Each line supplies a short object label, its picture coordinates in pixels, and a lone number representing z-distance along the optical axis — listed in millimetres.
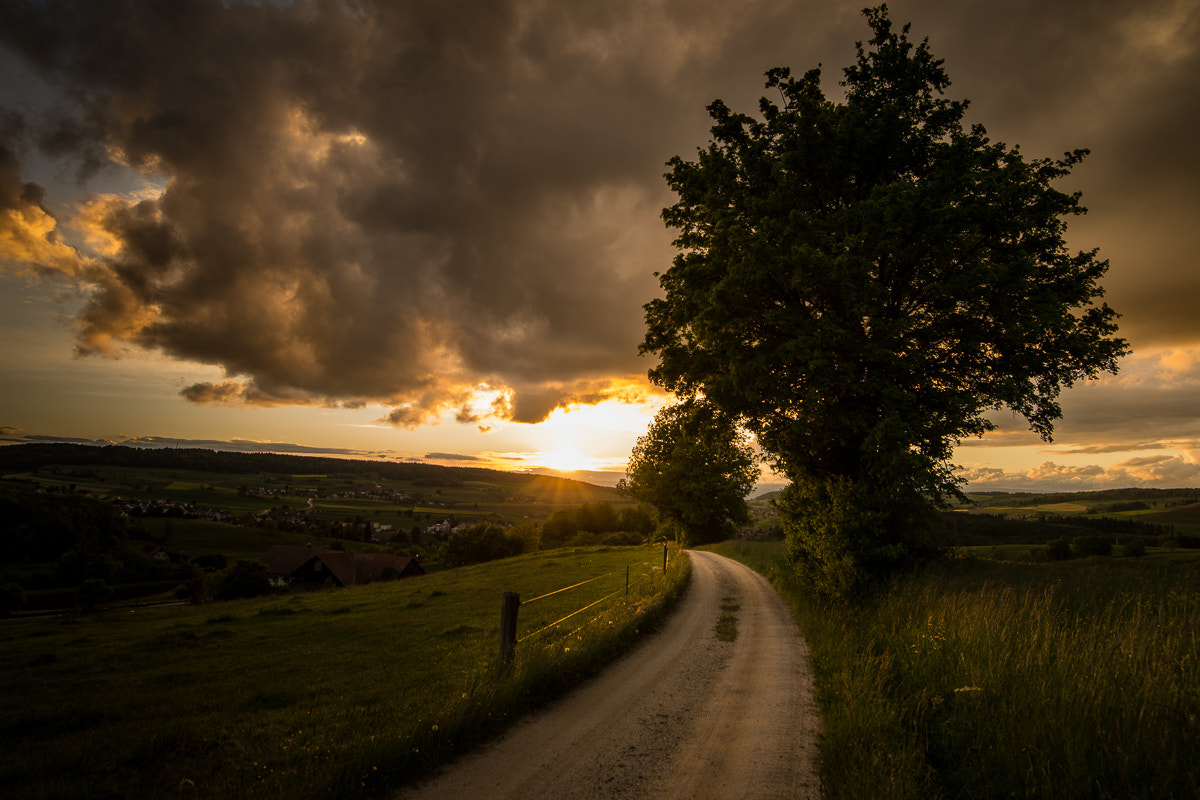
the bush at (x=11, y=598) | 54125
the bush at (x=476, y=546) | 75562
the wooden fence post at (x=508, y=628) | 7727
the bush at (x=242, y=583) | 54156
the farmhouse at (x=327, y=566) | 65750
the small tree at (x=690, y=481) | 48594
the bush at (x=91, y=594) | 57938
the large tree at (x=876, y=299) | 12844
